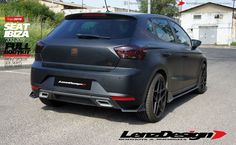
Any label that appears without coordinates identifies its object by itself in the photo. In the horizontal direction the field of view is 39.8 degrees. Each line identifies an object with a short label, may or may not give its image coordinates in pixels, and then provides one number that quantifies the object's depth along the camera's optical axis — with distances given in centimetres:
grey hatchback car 444
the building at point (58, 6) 6364
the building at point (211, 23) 4819
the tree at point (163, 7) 5962
